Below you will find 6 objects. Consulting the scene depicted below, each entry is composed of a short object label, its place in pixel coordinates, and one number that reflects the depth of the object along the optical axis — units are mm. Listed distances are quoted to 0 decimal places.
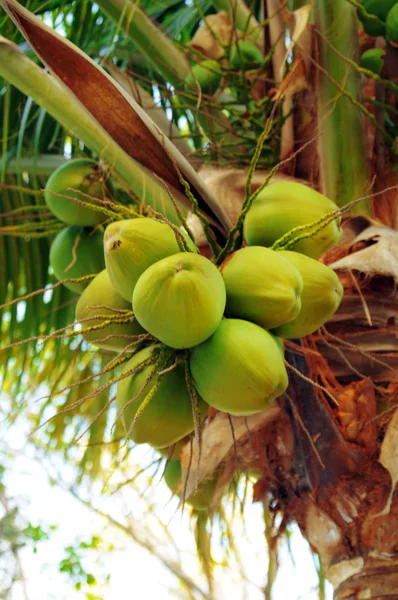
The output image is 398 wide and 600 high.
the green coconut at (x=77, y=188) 1641
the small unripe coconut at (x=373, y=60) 1784
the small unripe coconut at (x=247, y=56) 1920
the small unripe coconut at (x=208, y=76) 1901
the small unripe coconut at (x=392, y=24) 1662
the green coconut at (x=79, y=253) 1685
